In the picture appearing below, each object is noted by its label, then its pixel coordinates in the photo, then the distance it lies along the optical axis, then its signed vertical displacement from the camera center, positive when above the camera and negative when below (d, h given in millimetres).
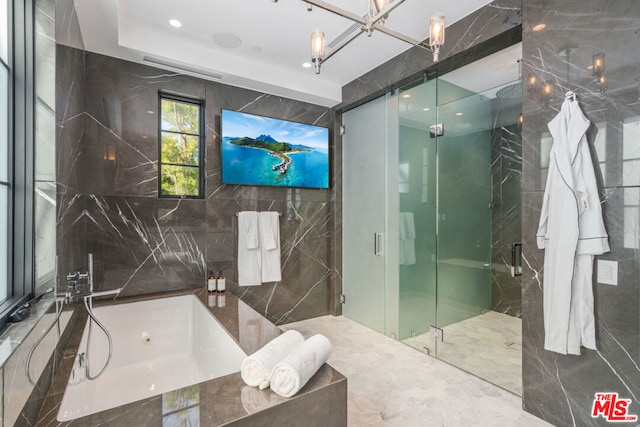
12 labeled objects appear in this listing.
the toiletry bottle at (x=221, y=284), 2789 -653
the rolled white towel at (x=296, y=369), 1232 -666
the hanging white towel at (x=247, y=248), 3053 -342
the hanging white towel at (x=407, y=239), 2975 -241
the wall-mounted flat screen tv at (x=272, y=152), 2979 +679
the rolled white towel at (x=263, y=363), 1303 -671
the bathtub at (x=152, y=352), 1871 -1043
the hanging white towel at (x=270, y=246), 3156 -330
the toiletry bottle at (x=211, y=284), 2801 -654
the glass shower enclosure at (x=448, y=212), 2762 +28
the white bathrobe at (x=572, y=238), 1610 -124
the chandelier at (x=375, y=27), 1400 +950
